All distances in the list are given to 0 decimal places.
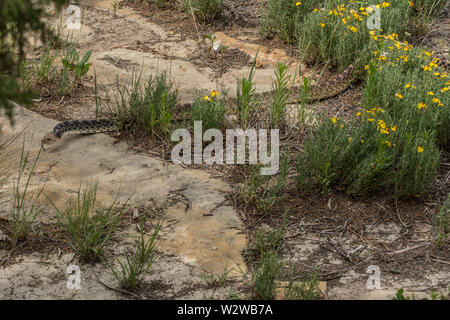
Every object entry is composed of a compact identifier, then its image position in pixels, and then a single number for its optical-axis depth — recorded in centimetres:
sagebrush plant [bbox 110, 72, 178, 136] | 584
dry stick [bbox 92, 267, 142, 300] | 383
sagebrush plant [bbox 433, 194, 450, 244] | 450
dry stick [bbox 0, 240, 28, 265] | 412
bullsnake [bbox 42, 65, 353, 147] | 583
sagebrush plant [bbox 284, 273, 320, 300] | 362
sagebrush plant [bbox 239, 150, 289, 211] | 480
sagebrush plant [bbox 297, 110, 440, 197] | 484
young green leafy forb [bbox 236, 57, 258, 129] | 572
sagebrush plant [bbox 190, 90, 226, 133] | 580
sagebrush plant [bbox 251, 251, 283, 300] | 370
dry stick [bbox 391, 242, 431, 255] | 442
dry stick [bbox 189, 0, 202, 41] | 831
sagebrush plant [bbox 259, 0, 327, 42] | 805
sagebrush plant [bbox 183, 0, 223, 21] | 871
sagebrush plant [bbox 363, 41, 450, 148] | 544
